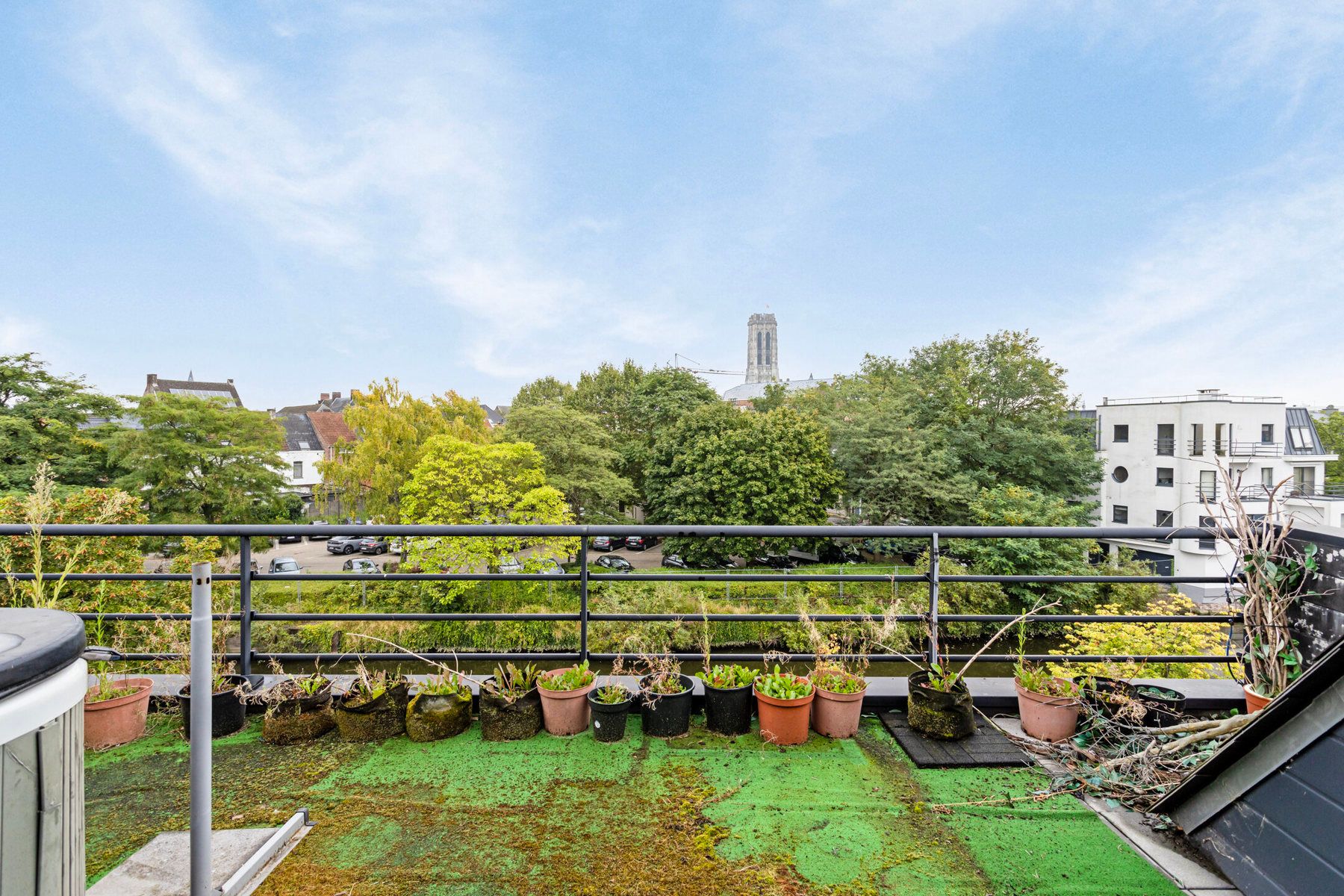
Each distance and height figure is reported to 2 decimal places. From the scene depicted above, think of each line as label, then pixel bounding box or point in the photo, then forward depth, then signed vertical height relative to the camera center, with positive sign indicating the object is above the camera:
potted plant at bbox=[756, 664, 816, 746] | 2.44 -1.03
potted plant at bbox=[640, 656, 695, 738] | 2.49 -1.03
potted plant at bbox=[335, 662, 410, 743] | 2.46 -1.05
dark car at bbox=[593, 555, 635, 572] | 21.39 -3.89
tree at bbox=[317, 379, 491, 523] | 19.41 +0.27
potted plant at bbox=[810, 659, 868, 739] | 2.50 -1.05
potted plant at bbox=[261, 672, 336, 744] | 2.42 -1.05
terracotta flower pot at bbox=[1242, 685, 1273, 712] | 2.27 -0.92
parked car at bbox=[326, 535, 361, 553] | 24.63 -3.83
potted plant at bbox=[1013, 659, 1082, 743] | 2.43 -1.00
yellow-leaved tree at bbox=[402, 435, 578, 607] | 15.68 -1.15
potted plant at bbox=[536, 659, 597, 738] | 2.52 -1.05
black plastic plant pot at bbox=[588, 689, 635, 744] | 2.45 -1.07
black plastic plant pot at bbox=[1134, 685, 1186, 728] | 2.36 -0.97
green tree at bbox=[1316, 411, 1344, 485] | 30.24 +0.94
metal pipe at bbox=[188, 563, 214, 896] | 1.38 -0.63
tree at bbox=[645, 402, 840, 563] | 20.66 -0.74
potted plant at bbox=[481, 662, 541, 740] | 2.48 -1.06
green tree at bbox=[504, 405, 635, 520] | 20.89 -0.06
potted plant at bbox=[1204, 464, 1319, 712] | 2.26 -0.49
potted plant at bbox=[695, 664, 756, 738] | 2.51 -1.03
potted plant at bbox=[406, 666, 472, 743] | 2.46 -1.05
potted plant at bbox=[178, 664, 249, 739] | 2.47 -1.04
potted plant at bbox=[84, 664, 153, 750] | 2.38 -1.03
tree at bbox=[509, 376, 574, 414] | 28.73 +2.90
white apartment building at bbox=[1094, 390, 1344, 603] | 21.67 +0.29
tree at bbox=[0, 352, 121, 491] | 15.83 +0.78
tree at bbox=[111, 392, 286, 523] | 17.50 -0.28
